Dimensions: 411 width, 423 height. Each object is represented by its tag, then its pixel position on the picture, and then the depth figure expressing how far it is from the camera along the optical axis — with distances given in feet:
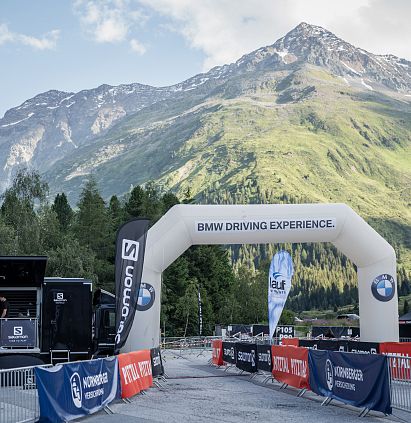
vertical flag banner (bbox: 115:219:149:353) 62.80
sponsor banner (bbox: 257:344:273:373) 75.36
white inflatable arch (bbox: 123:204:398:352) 84.53
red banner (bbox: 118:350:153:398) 56.70
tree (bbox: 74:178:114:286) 184.85
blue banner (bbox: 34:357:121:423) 41.63
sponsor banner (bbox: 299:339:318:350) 97.22
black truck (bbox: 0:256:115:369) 69.15
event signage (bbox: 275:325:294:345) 150.33
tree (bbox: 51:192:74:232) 237.88
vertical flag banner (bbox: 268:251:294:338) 84.58
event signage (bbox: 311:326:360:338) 132.77
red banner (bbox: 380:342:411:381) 48.60
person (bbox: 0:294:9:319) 67.56
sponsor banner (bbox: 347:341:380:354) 78.84
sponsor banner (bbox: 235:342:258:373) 81.40
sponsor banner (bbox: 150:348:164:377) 71.97
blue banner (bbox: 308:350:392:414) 47.37
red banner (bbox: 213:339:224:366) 98.94
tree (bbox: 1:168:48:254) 165.48
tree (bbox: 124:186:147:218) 204.05
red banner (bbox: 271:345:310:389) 62.64
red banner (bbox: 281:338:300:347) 102.93
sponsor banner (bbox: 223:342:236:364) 91.73
